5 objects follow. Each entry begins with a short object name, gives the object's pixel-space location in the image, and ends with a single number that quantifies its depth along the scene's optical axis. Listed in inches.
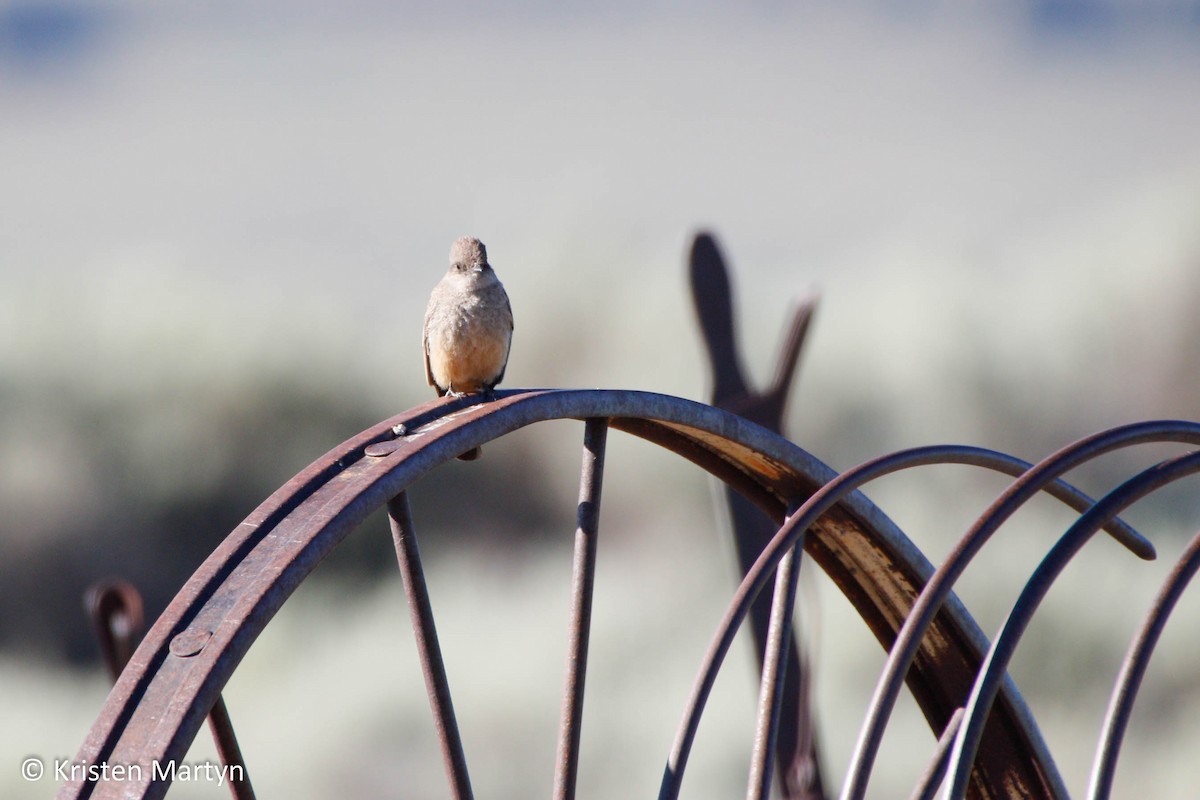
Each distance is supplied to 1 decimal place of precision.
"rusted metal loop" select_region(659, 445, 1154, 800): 456.4
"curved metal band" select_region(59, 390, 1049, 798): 327.1
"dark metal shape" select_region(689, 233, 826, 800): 478.5
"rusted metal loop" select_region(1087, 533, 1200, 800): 474.3
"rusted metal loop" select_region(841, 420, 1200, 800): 461.4
